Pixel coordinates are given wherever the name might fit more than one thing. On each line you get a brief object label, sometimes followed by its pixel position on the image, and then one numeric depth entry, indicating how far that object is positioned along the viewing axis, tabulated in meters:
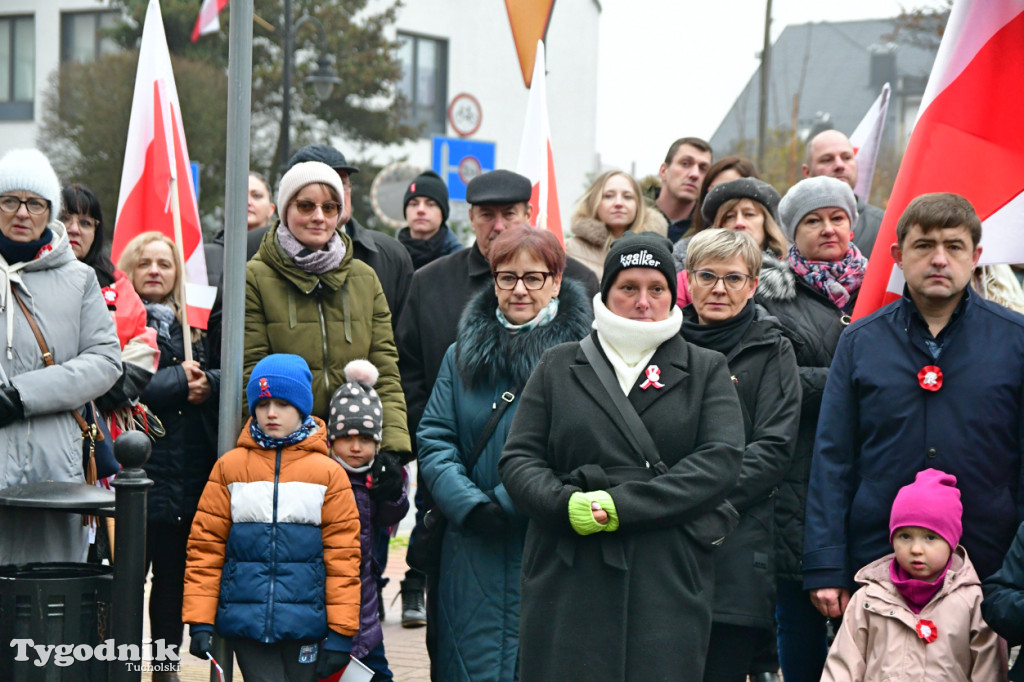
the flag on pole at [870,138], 18.06
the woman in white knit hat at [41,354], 9.66
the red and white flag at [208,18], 23.35
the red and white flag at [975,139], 10.21
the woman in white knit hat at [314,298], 11.03
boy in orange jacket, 9.77
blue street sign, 27.89
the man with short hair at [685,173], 15.05
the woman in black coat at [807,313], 10.03
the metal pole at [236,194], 9.02
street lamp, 38.31
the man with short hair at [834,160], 14.59
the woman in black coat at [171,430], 11.76
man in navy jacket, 8.80
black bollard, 8.50
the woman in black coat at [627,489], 8.27
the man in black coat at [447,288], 12.24
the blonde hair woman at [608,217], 14.57
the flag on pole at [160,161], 12.97
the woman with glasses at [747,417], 9.25
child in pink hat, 8.48
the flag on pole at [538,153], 16.59
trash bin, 8.56
